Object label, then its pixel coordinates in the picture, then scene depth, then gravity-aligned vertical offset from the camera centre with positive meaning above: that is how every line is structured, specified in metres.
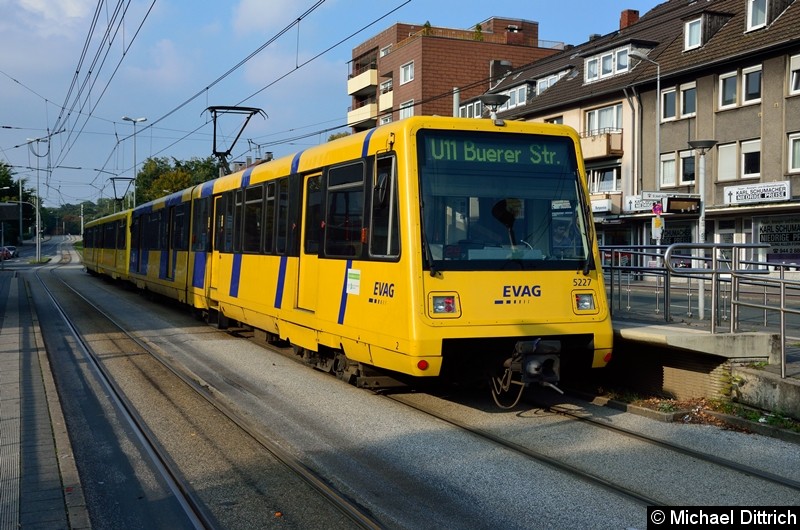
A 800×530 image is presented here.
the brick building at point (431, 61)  49.31 +11.75
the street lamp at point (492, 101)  8.79 +1.65
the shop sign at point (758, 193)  28.15 +2.03
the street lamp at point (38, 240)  66.22 +0.59
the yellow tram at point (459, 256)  7.67 -0.07
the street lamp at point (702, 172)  13.03 +1.38
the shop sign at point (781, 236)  28.92 +0.50
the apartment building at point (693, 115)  28.66 +5.40
